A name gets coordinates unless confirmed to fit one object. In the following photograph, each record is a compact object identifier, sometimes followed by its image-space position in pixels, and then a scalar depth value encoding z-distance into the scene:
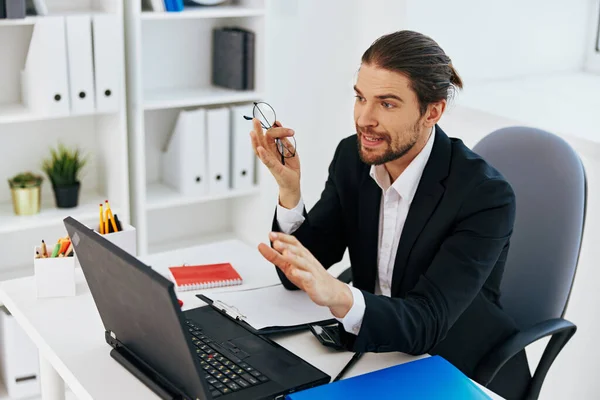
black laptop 2.33
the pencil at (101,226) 3.04
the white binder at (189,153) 4.16
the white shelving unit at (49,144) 3.96
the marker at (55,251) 2.98
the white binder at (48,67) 3.81
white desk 2.66
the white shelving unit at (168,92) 4.06
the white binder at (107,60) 3.89
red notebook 3.00
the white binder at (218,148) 4.19
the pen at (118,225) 3.05
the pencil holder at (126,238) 3.01
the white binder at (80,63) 3.85
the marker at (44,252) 3.00
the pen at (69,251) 2.98
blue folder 2.52
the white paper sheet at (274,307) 2.85
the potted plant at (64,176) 4.01
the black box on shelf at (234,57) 4.24
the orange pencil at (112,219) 3.03
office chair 3.04
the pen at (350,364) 2.69
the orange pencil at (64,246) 2.99
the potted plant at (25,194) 3.96
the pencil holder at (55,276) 2.94
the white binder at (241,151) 4.23
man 2.83
